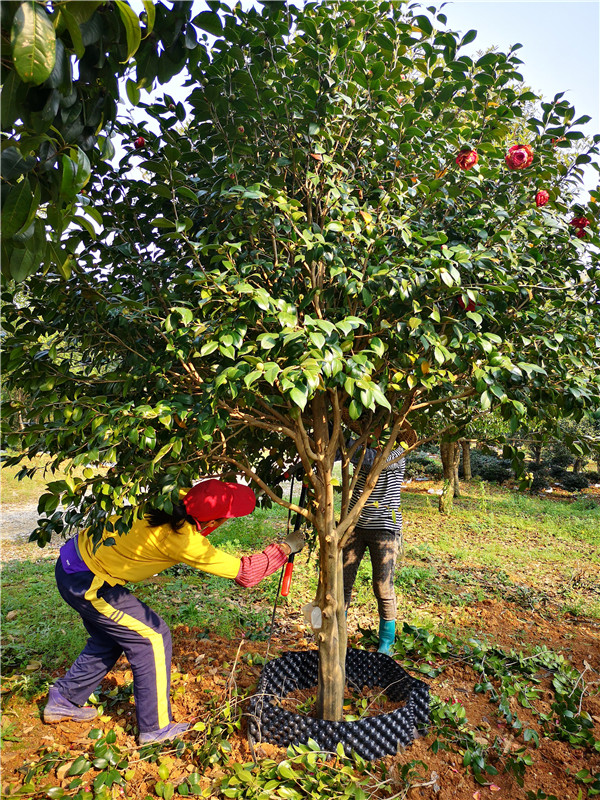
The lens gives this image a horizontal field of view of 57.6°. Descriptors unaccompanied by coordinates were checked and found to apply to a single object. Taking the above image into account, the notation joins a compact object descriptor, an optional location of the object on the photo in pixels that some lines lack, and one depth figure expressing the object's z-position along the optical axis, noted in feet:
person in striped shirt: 11.84
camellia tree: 5.90
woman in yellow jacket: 8.45
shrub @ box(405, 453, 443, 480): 44.34
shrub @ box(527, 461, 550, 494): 40.65
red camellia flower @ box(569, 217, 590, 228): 7.06
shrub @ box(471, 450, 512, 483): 43.24
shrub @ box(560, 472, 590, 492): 40.63
